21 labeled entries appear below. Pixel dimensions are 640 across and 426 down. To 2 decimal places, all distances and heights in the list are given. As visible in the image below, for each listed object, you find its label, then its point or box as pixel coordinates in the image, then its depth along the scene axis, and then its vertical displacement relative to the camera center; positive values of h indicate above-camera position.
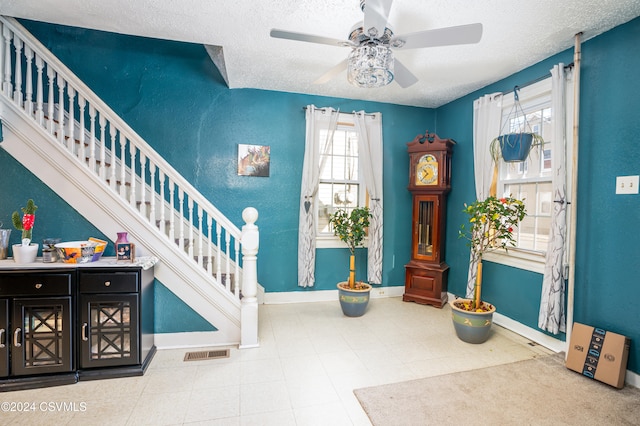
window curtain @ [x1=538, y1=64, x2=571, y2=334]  2.58 -0.11
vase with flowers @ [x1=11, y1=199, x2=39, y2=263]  2.18 -0.26
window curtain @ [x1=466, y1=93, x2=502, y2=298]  3.31 +0.76
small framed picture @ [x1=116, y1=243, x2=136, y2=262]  2.33 -0.38
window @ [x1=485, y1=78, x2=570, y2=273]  2.91 +0.35
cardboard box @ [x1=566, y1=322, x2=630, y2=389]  2.14 -1.10
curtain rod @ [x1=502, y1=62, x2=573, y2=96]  2.63 +1.33
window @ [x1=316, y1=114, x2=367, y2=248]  4.10 +0.42
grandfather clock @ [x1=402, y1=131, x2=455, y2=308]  3.84 -0.11
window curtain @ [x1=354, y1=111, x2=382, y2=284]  4.04 +0.48
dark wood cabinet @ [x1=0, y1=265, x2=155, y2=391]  2.08 -0.90
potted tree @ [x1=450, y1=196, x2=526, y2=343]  2.72 -0.60
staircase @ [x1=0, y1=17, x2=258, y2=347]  2.39 +0.10
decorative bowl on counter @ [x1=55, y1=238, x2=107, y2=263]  2.21 -0.36
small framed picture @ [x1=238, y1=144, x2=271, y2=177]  3.78 +0.63
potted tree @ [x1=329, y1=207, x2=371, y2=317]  3.38 -0.67
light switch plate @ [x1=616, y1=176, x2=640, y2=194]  2.20 +0.23
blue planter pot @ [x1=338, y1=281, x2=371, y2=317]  3.37 -1.07
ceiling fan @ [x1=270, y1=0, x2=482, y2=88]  1.76 +1.10
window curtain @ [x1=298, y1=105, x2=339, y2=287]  3.86 +0.10
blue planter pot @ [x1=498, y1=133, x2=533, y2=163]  2.75 +0.64
